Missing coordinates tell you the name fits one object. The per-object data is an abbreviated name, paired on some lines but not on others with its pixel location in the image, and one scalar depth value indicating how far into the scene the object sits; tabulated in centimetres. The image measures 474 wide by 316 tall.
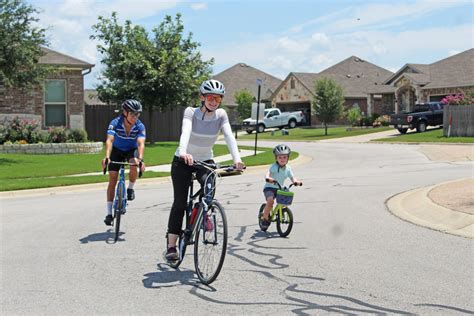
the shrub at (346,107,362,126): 5172
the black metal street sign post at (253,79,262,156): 2469
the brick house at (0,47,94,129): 3023
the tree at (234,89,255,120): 6500
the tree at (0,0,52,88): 2128
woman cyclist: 679
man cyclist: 927
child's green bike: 902
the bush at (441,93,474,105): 3834
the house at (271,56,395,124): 6209
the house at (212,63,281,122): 6981
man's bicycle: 902
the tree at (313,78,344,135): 4919
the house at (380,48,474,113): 4847
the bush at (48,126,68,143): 2705
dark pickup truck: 4184
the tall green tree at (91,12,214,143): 3469
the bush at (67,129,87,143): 2752
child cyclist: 912
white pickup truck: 5944
